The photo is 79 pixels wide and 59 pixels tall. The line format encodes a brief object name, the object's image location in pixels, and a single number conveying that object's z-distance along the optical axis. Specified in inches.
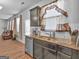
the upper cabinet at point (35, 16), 96.1
